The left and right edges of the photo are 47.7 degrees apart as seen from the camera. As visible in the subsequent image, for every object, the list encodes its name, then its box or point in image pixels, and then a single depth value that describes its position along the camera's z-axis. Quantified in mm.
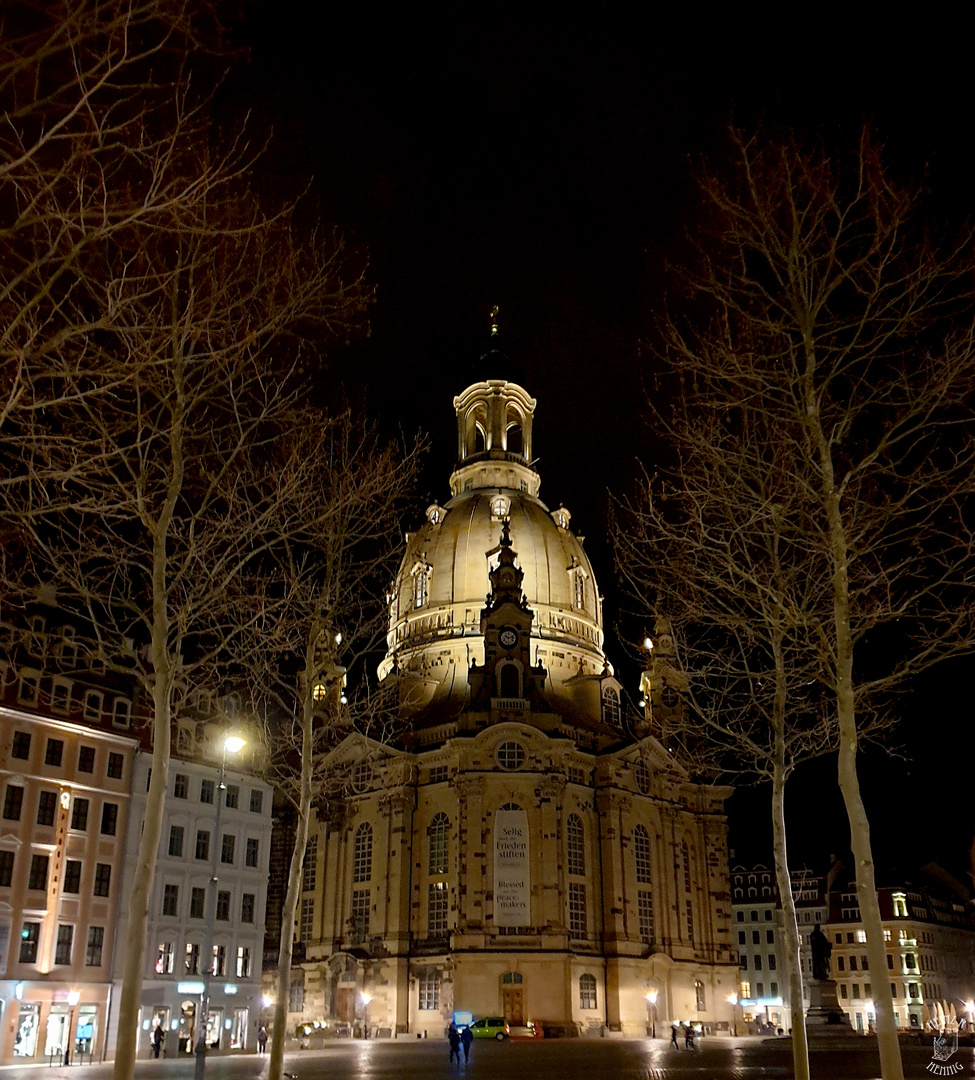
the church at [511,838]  77812
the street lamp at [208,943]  26438
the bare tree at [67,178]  12094
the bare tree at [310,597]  25047
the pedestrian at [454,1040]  42469
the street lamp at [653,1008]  80562
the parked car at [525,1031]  71438
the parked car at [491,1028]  66625
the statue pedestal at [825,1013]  47156
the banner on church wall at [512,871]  78250
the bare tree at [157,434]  14914
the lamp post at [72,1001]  46875
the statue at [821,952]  55688
